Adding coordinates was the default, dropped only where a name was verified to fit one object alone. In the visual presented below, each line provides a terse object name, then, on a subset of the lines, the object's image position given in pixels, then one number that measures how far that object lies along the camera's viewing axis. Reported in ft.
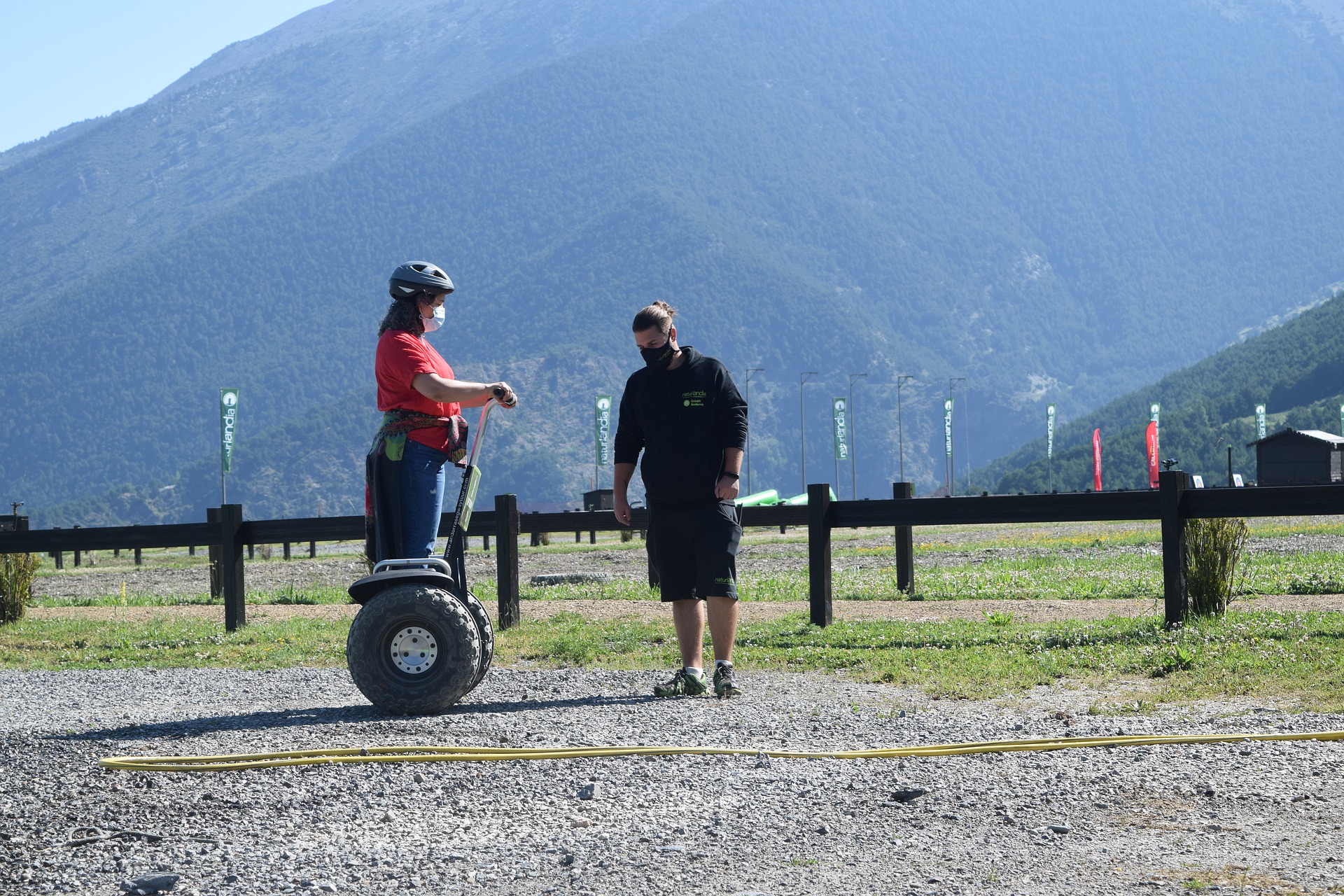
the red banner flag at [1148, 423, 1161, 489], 397.23
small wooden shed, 350.02
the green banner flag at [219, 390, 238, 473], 352.28
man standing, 45.83
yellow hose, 34.30
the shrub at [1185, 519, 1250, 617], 60.70
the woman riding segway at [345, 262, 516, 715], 41.81
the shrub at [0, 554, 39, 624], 89.97
